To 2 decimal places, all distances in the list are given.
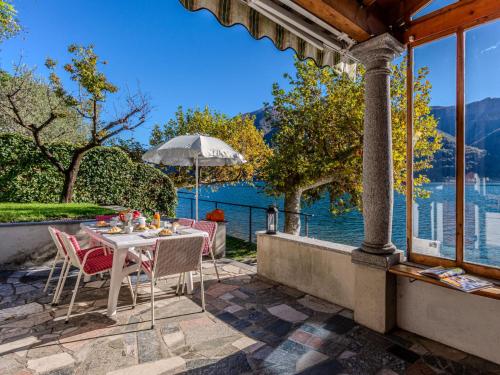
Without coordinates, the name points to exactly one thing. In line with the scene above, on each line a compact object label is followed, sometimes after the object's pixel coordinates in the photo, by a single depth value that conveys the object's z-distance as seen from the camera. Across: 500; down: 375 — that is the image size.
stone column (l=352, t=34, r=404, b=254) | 2.64
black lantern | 3.98
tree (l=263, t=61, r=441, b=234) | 7.17
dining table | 2.89
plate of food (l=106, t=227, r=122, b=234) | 3.36
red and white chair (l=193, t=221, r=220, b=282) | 3.98
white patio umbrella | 4.20
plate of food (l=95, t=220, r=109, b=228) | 3.87
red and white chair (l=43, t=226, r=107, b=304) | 3.14
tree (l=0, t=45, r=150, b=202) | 6.83
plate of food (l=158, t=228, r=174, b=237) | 3.22
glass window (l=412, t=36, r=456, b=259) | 2.52
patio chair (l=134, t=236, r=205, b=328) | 2.77
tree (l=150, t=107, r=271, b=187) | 11.66
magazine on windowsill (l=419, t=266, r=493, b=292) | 2.04
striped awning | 2.21
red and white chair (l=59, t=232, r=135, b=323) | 2.89
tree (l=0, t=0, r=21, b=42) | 5.59
